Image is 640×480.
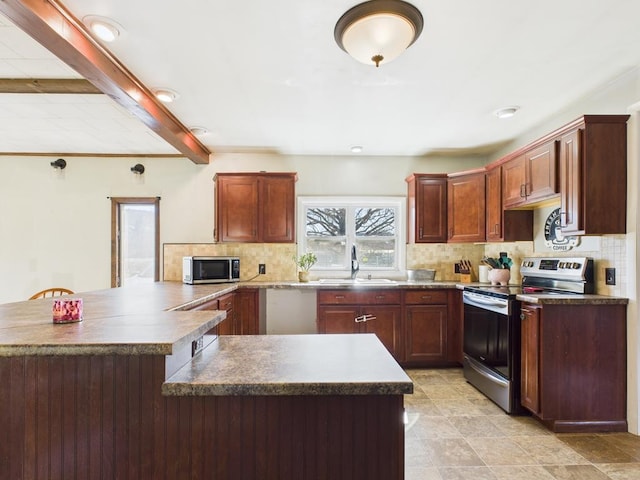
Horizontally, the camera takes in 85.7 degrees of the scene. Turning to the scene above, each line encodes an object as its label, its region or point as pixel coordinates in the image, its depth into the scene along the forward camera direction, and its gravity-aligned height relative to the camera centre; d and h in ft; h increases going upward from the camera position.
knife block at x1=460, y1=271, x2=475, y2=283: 13.12 -1.53
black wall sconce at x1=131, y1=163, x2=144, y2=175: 14.11 +2.86
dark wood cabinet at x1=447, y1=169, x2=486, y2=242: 12.29 +1.14
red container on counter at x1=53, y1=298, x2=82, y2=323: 4.84 -1.03
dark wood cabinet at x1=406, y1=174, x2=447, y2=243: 13.37 +1.19
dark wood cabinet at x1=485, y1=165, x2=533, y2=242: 11.26 +0.54
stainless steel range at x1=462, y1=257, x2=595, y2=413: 8.81 -2.30
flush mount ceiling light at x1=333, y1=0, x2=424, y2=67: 5.64 +3.58
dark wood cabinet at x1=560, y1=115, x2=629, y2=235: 7.89 +1.44
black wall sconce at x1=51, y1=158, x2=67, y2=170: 13.99 +3.02
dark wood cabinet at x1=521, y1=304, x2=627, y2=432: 7.93 -3.00
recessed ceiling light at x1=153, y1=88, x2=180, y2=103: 8.66 +3.70
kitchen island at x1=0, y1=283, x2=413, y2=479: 3.69 -2.01
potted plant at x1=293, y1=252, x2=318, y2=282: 13.23 -1.04
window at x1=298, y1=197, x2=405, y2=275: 14.56 +0.24
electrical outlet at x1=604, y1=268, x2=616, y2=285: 8.21 -0.92
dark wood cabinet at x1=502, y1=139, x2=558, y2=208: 8.89 +1.76
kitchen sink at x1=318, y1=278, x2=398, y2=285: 12.61 -1.69
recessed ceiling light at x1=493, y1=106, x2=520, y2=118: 9.85 +3.68
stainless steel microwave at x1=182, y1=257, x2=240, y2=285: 12.05 -1.14
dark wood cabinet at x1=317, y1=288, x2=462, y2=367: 12.06 -2.88
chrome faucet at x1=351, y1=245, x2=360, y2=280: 13.70 -1.09
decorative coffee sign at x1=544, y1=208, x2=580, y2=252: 9.55 +0.02
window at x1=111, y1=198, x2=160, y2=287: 14.38 -0.12
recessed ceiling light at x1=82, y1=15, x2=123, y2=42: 5.98 +3.78
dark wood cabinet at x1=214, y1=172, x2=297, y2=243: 13.16 +1.15
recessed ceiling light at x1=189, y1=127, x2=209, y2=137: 11.43 +3.63
